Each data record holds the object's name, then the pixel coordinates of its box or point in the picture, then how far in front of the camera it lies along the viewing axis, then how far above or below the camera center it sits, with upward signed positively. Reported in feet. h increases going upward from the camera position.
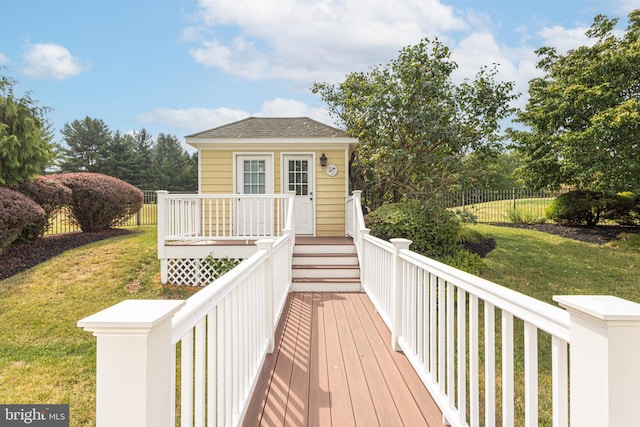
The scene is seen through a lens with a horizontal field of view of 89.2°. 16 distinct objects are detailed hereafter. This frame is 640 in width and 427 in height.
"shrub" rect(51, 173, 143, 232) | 31.14 +1.23
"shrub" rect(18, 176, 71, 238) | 26.84 +1.35
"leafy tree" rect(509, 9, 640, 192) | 31.12 +9.79
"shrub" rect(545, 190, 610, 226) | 38.29 +0.38
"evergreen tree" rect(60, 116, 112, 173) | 114.01 +23.95
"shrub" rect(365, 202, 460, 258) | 21.54 -1.07
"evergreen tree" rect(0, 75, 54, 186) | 25.00 +5.78
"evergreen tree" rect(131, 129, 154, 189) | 116.47 +19.71
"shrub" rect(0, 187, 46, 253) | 22.20 -0.17
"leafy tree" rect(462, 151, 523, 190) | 27.23 +4.26
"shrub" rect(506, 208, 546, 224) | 43.93 -0.81
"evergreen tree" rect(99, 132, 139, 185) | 112.37 +18.14
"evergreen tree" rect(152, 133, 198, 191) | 120.16 +17.71
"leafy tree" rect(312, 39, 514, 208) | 26.53 +8.03
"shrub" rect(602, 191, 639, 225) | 38.19 +0.37
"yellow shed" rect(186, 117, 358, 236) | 27.45 +3.34
